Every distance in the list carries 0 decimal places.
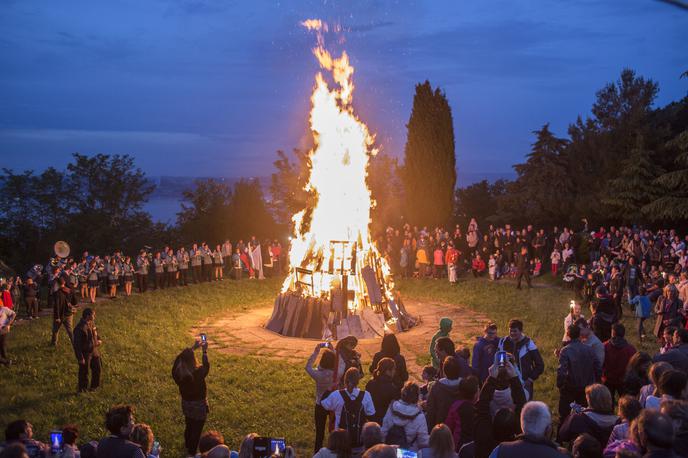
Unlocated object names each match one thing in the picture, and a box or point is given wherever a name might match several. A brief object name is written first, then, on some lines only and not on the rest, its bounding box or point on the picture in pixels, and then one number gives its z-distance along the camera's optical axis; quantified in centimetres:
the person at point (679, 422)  518
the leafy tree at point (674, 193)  2575
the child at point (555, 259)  2461
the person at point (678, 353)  769
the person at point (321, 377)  823
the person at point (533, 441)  500
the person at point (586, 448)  496
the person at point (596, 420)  604
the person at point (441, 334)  936
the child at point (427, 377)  813
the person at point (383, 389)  730
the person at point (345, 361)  829
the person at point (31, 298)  1886
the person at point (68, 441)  621
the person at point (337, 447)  557
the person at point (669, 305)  1343
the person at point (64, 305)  1394
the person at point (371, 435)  558
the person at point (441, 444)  536
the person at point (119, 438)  584
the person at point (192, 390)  832
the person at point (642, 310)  1521
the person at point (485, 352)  859
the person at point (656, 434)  463
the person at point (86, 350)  1134
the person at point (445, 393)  697
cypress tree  3494
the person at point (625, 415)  560
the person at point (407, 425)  634
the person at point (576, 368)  845
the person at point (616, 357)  885
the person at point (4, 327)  1319
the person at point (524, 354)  843
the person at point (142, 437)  608
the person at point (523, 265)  2302
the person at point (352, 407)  700
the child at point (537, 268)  2569
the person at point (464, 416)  658
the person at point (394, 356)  853
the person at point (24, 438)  605
